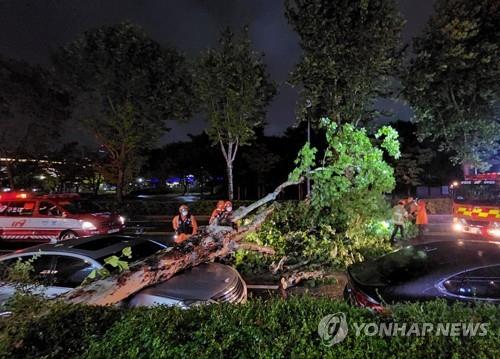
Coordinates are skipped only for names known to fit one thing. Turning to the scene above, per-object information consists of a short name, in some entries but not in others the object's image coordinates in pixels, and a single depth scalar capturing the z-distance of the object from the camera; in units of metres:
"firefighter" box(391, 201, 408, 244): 12.06
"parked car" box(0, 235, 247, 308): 5.07
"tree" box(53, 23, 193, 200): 23.50
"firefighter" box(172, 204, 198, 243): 9.27
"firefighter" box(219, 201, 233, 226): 7.90
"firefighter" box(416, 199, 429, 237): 13.37
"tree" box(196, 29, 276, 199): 22.28
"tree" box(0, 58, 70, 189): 23.97
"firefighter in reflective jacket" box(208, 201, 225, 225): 7.78
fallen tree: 4.84
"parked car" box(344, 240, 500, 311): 4.36
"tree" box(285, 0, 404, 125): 16.03
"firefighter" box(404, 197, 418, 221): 13.10
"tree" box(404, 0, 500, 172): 16.50
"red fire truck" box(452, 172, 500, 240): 11.56
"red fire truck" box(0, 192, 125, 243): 12.97
